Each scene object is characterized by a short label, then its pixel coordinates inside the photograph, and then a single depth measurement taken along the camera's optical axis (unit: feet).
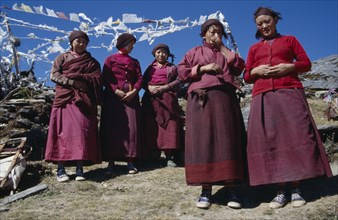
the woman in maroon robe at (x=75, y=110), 16.14
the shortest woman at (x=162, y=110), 18.79
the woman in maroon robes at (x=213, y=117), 12.73
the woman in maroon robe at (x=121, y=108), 17.70
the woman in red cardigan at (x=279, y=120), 12.23
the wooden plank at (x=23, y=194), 13.96
